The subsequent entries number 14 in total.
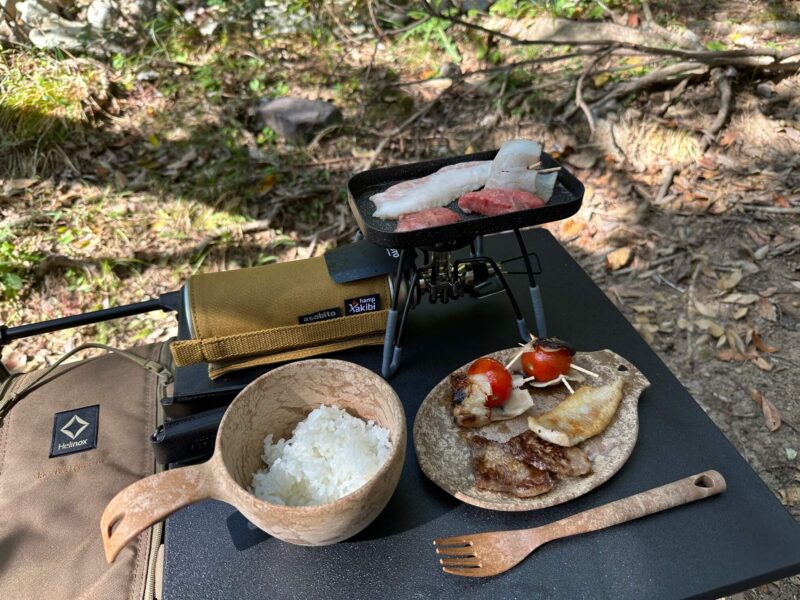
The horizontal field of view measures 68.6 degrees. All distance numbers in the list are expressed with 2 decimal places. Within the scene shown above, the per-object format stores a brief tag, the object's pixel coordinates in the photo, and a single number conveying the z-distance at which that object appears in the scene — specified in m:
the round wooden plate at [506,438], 0.33
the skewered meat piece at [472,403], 0.36
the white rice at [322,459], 0.30
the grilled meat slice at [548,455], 0.34
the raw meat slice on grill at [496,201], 0.38
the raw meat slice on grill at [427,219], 0.37
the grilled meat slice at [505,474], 0.33
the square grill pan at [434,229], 0.35
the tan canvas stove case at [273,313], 0.40
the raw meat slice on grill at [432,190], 0.39
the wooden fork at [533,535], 0.31
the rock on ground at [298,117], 1.02
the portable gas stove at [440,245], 0.36
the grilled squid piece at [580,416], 0.35
